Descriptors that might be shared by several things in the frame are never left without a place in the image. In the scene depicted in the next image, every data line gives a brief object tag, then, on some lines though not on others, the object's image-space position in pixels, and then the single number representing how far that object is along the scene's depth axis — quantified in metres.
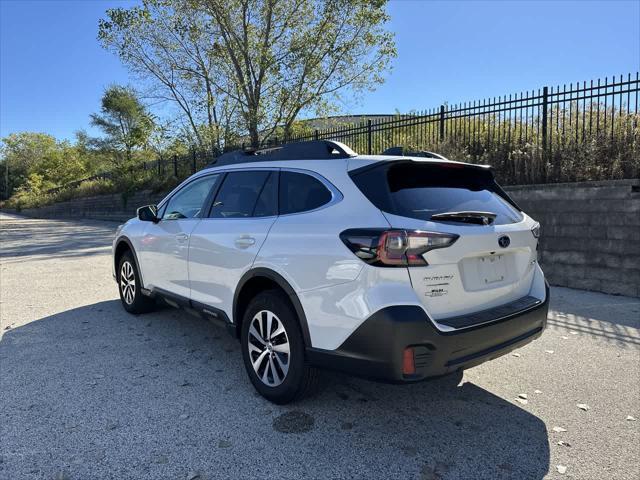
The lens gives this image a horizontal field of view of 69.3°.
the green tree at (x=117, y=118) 42.81
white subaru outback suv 2.56
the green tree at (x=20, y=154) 74.12
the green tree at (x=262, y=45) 16.03
